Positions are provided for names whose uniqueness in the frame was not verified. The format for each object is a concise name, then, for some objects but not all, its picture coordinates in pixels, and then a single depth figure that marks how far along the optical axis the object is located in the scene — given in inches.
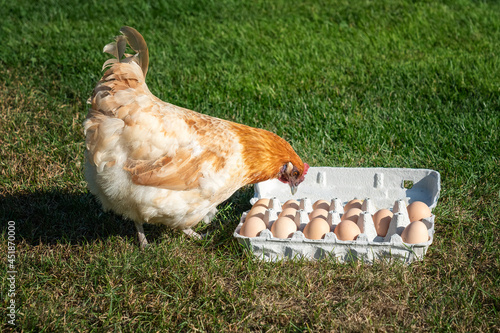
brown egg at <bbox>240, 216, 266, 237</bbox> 140.0
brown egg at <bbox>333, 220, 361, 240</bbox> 135.7
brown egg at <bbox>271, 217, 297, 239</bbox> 139.4
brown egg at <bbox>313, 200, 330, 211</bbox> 160.7
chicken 128.5
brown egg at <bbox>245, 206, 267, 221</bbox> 150.7
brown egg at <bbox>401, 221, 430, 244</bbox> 131.2
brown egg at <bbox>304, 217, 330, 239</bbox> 137.3
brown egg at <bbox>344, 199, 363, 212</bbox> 158.7
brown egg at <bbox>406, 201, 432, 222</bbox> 145.3
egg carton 132.4
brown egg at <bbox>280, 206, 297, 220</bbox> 150.6
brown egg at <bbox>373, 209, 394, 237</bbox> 143.9
